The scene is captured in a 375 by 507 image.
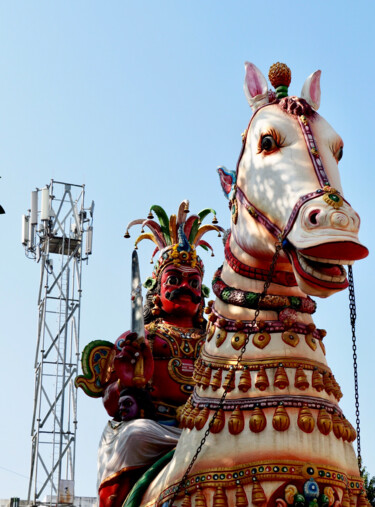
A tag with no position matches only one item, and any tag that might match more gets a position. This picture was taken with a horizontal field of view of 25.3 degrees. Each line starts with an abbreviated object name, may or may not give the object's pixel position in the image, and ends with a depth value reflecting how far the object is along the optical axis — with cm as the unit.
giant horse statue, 499
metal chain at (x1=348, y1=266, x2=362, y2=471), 546
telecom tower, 1756
